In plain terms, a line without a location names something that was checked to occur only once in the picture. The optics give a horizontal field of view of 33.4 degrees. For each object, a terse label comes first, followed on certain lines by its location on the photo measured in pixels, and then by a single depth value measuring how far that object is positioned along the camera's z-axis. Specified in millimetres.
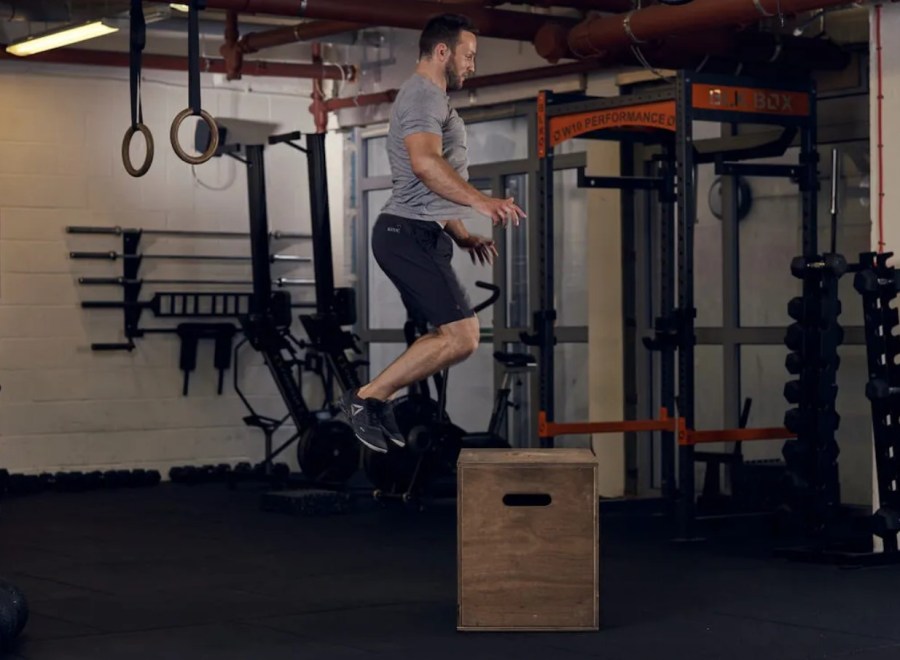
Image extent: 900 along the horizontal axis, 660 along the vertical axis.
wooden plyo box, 4480
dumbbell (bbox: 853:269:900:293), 5766
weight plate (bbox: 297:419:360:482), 8664
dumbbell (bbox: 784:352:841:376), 6125
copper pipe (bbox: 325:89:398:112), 9703
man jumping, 4387
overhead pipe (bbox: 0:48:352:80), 9117
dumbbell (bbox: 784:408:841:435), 6145
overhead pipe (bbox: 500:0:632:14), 7176
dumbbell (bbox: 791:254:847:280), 5969
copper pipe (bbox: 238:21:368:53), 8844
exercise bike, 7719
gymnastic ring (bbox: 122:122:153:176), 5332
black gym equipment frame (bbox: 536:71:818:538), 6445
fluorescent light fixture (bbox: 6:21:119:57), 8164
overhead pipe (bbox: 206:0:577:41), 7016
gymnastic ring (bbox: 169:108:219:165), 5172
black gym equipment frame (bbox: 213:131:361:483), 8586
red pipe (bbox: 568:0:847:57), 6164
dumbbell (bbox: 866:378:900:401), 5785
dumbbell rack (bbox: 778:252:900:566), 5812
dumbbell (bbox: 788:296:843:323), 6086
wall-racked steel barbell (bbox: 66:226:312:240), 9367
